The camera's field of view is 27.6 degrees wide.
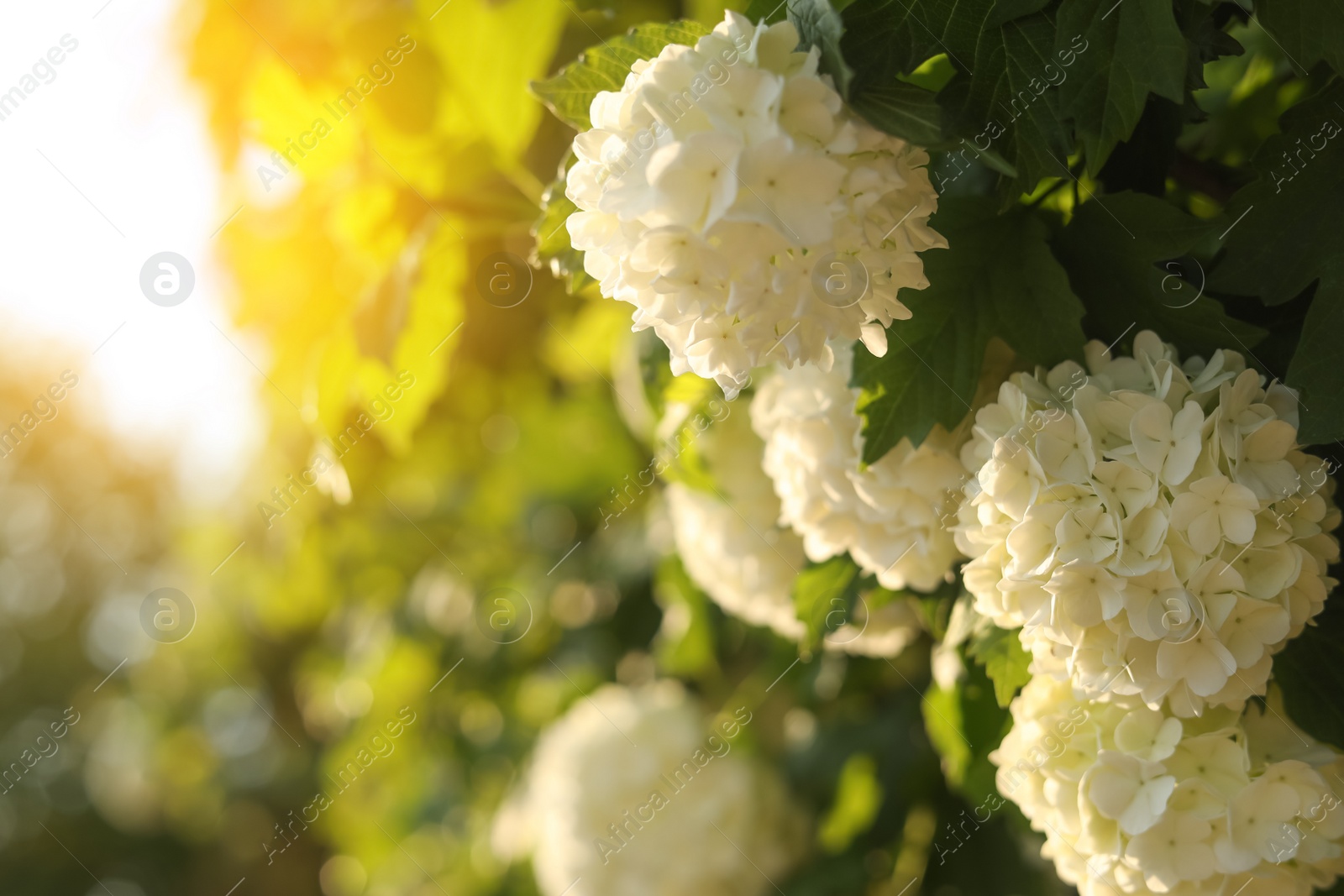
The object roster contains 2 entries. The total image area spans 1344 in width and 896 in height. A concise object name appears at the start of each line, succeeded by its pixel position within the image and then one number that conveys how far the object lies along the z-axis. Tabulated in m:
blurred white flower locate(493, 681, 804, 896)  0.82
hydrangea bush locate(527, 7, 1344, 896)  0.51
